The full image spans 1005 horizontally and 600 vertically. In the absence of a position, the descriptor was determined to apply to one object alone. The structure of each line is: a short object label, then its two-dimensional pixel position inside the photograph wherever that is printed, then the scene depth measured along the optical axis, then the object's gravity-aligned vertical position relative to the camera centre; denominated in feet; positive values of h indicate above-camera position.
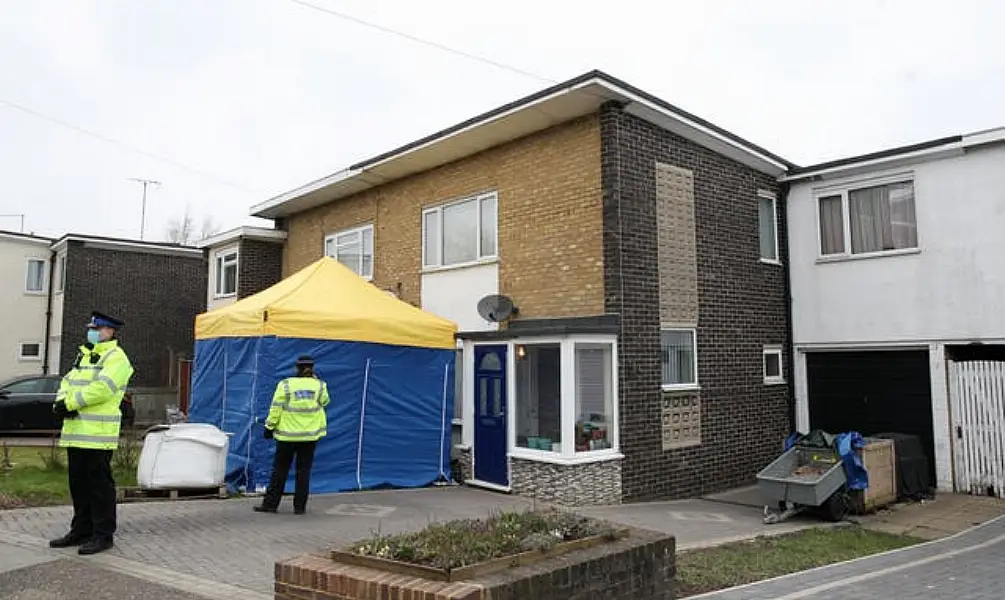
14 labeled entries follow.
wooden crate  32.99 -4.49
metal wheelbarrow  30.89 -4.43
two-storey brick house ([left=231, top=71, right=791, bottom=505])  34.55 +4.63
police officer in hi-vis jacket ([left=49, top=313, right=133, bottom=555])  21.68 -1.57
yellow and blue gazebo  33.96 +0.19
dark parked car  57.77 -2.06
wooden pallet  30.07 -4.67
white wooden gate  36.94 -2.41
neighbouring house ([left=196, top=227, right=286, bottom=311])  60.03 +9.26
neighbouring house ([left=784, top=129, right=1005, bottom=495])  37.52 +4.14
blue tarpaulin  32.17 -3.38
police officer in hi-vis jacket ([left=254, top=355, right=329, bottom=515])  28.76 -2.04
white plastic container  30.12 -3.17
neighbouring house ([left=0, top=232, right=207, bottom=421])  77.61 +8.12
